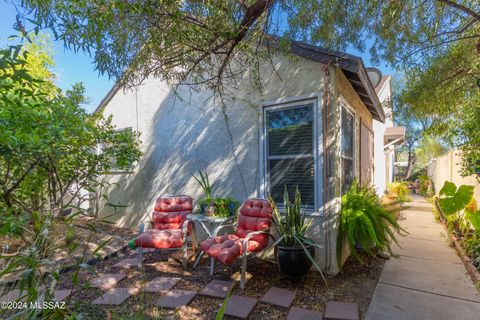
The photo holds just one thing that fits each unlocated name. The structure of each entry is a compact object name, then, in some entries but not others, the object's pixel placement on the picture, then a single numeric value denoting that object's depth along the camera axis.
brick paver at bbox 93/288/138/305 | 2.95
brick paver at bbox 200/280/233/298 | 3.16
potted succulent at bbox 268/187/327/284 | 3.37
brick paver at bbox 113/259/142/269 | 4.09
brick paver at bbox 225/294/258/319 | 2.75
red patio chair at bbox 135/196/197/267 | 3.86
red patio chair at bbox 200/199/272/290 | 3.35
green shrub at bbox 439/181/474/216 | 4.13
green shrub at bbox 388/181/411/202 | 10.54
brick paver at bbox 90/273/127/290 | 3.38
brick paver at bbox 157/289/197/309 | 2.93
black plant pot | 3.36
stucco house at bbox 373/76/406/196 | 8.75
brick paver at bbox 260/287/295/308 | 2.98
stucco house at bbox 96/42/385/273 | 3.88
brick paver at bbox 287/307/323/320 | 2.71
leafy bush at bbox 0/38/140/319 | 1.22
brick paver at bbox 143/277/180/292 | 3.30
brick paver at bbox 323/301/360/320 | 2.69
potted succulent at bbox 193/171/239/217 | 4.45
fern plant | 3.58
